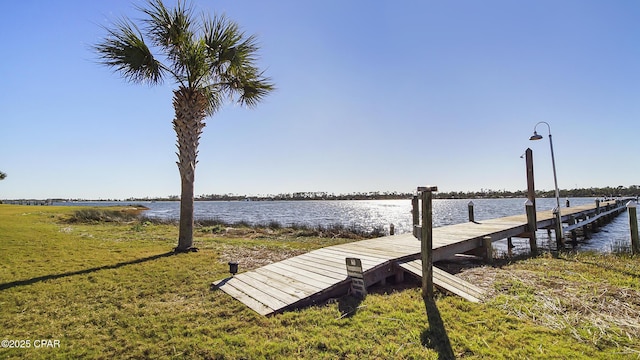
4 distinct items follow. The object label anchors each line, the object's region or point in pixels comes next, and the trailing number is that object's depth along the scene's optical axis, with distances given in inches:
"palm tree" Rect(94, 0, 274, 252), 335.6
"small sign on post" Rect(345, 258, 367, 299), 217.8
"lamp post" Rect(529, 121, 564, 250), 493.4
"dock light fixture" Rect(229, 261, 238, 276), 261.4
